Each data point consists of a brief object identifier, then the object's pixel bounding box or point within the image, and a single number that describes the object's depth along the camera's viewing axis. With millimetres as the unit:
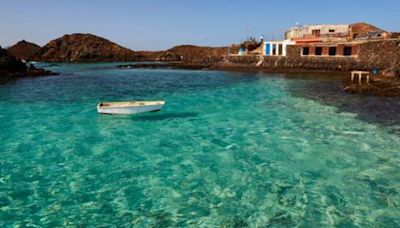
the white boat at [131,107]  23438
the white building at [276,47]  67875
